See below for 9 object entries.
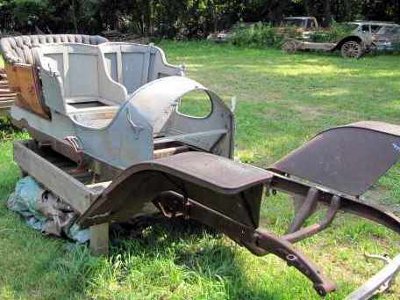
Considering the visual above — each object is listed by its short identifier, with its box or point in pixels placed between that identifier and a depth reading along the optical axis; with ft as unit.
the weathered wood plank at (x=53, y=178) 12.32
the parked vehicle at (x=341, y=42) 56.65
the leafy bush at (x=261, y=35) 65.26
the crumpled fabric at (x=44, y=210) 13.17
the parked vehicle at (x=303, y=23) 65.82
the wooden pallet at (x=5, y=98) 22.61
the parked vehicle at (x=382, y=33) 58.29
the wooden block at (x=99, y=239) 11.96
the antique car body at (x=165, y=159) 9.73
